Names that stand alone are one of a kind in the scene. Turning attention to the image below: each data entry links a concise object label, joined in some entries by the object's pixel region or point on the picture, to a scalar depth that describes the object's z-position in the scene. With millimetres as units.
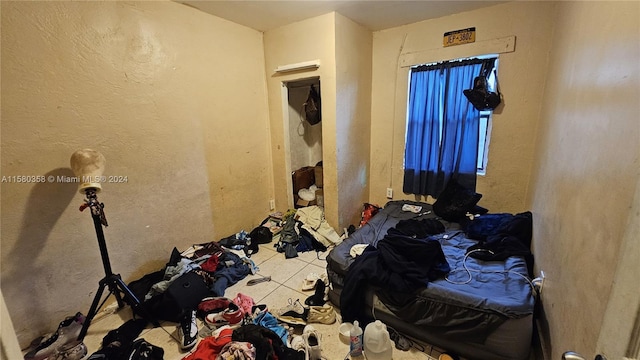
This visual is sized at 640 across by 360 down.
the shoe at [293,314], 1868
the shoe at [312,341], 1602
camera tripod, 1714
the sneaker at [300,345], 1593
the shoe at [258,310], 1926
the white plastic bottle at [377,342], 1534
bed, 1458
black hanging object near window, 2641
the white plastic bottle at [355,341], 1592
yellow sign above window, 2695
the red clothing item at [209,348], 1561
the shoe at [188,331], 1728
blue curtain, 2814
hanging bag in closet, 3559
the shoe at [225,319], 1888
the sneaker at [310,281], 2277
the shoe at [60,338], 1639
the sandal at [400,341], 1666
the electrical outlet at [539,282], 1603
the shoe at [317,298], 2061
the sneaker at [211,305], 1980
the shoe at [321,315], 1898
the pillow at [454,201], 2691
